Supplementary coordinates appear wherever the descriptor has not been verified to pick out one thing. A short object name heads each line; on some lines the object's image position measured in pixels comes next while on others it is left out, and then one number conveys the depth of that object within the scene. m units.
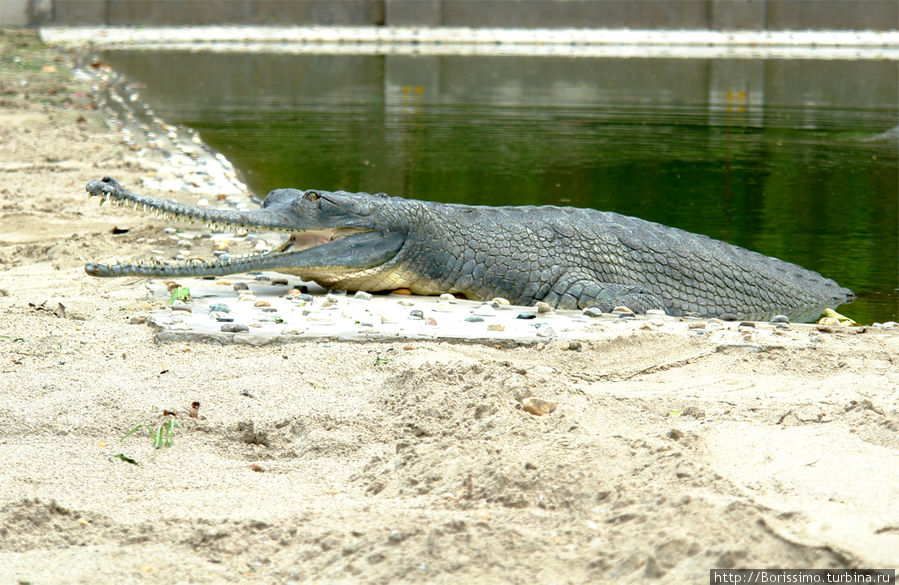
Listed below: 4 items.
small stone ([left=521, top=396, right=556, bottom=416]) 7.07
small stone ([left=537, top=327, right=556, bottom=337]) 9.65
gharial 11.12
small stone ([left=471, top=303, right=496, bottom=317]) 10.77
